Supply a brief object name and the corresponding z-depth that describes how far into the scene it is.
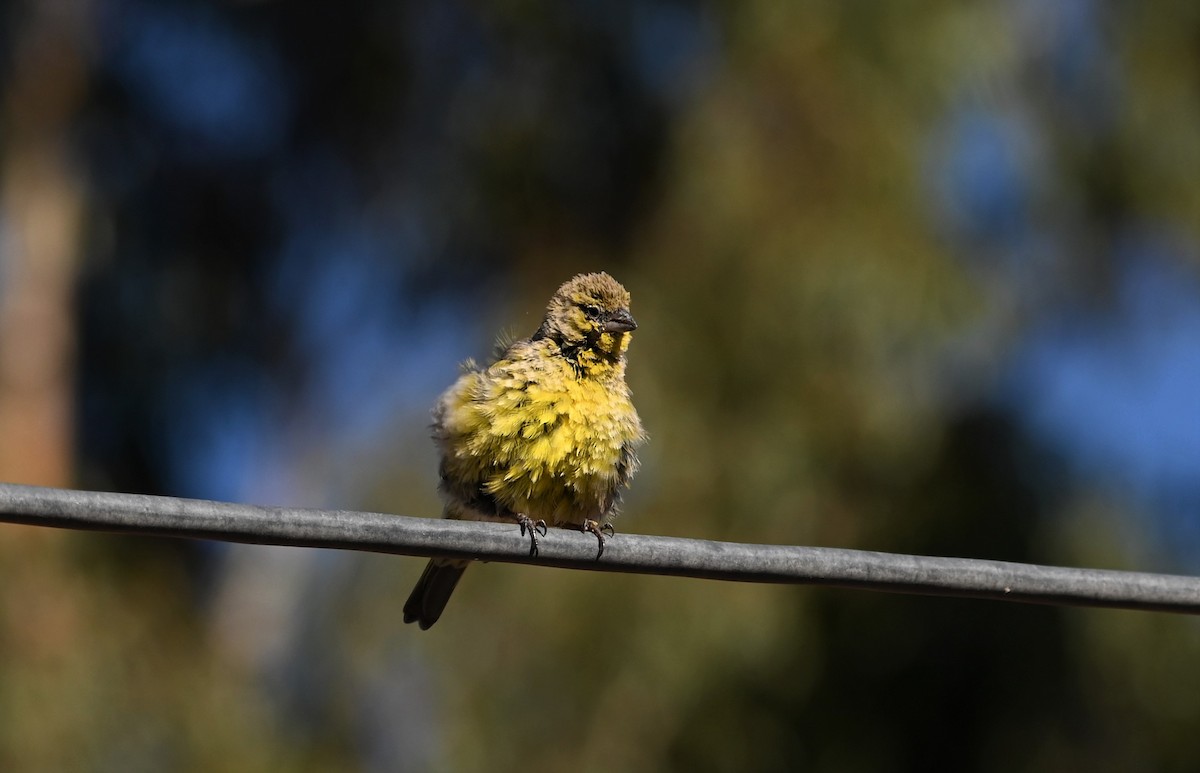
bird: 10.85
